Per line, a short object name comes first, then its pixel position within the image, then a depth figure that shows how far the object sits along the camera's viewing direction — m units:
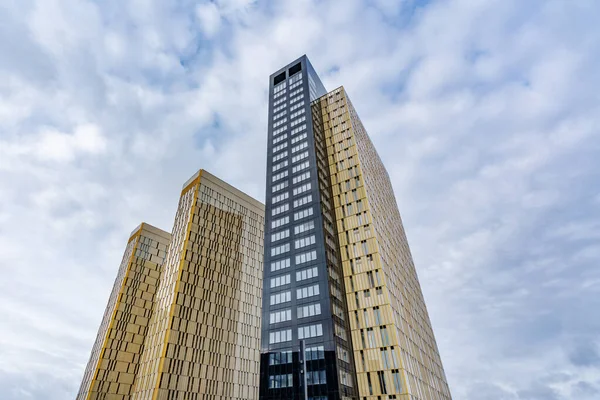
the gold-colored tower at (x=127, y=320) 93.62
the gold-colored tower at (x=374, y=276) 58.25
